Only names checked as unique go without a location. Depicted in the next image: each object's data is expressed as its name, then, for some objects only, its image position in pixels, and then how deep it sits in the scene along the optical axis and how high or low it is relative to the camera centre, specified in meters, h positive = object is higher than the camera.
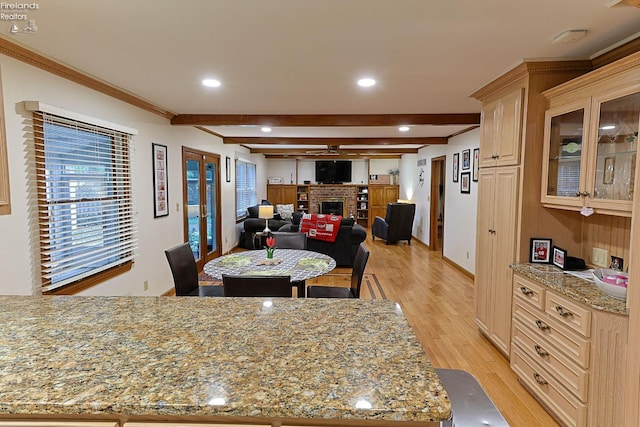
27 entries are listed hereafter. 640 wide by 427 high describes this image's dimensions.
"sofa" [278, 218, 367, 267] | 5.88 -0.92
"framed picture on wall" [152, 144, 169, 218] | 4.09 +0.11
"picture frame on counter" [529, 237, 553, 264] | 2.59 -0.44
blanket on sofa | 5.88 -0.63
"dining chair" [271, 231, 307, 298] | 3.88 -0.57
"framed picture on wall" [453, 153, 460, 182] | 6.00 +0.49
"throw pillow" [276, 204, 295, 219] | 9.42 -0.55
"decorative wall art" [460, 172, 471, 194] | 5.41 +0.15
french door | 5.09 -0.21
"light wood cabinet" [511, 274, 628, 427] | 1.75 -0.95
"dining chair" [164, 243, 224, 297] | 2.82 -0.72
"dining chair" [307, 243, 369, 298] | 2.89 -0.88
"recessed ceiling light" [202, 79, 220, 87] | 2.98 +0.96
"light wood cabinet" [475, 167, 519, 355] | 2.73 -0.49
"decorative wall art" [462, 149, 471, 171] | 5.42 +0.52
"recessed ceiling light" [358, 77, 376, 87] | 2.93 +0.96
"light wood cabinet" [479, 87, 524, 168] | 2.64 +0.51
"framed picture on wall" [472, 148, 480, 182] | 5.13 +0.41
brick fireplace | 10.91 -0.19
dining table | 2.71 -0.64
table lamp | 6.01 -0.38
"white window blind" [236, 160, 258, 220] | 7.82 +0.08
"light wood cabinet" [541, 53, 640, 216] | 1.90 +0.32
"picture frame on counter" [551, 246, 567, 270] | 2.42 -0.47
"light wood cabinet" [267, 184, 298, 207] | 10.90 -0.11
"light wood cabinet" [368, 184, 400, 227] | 10.62 -0.18
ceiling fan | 7.87 +1.02
